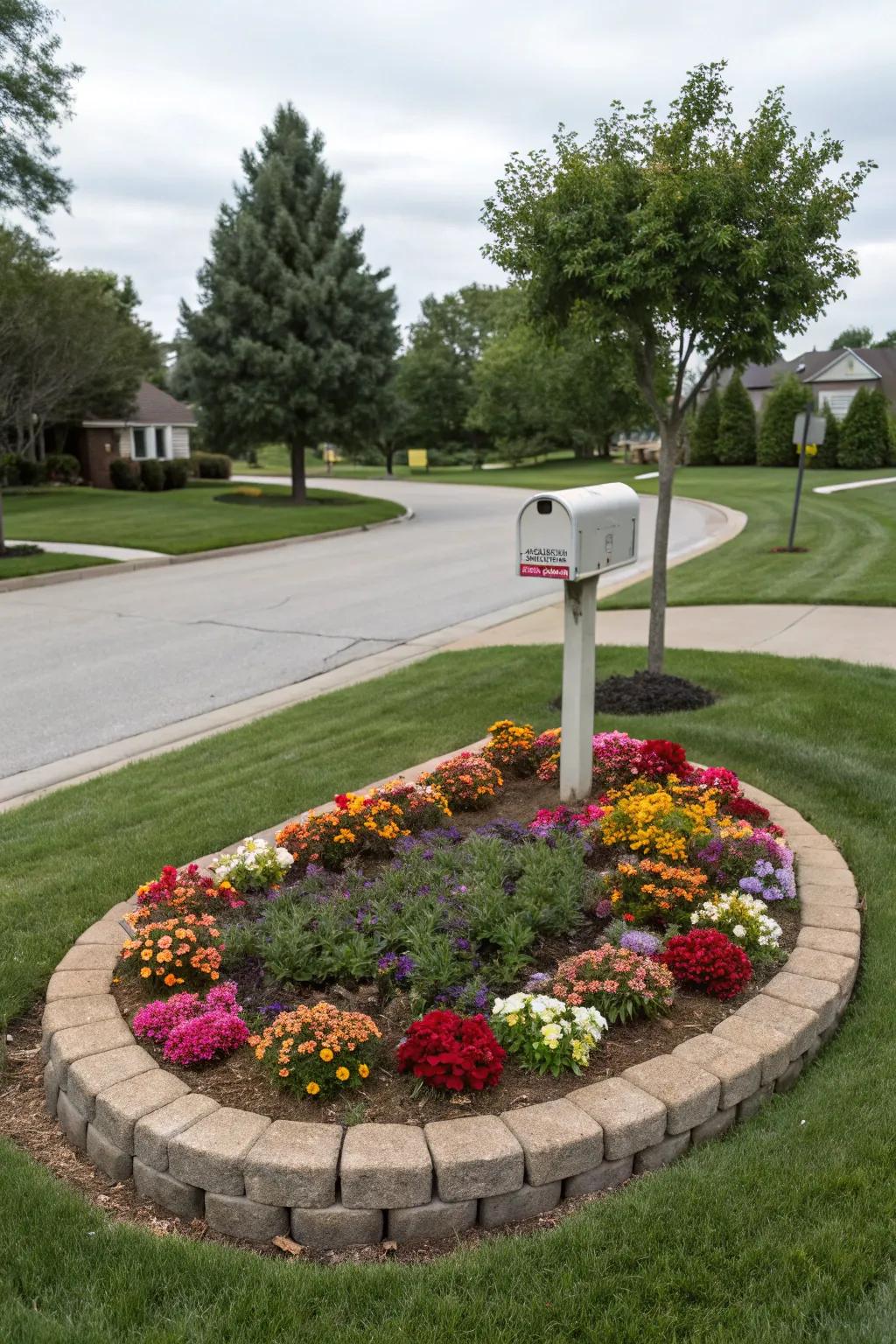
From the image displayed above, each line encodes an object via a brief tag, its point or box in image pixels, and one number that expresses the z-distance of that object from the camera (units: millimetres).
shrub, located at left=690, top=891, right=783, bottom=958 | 3836
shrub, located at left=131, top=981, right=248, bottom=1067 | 3211
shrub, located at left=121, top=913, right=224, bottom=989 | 3633
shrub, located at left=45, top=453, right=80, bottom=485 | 36156
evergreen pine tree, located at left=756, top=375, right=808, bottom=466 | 41312
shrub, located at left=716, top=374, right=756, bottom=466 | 44969
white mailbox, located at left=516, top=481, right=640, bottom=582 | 4570
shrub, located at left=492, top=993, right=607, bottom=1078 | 3168
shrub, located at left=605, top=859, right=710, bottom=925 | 4035
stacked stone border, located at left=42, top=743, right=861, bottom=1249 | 2695
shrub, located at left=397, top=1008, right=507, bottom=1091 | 3014
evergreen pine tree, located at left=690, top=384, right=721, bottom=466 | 45938
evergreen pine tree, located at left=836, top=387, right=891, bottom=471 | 39625
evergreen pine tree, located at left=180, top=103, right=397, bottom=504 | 25594
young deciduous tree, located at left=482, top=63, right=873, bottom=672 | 6332
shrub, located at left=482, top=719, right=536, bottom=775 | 5805
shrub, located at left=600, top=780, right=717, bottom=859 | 4375
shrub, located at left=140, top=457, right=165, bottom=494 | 34188
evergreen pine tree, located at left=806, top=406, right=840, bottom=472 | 40500
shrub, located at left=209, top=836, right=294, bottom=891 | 4398
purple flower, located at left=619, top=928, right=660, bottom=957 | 3742
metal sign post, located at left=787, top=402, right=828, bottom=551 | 15470
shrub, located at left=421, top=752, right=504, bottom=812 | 5270
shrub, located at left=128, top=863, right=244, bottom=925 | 4059
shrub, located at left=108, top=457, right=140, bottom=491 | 34656
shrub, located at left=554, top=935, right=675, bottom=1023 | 3416
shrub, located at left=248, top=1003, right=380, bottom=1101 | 3033
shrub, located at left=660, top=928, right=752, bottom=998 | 3574
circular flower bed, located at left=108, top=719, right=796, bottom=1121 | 3127
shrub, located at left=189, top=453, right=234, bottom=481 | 41938
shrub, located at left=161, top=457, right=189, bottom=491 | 34938
